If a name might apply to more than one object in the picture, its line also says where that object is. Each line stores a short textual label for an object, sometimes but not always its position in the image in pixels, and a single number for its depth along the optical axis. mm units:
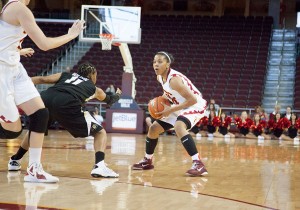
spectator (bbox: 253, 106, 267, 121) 14875
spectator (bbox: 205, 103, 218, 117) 15195
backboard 15258
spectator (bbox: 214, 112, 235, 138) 14780
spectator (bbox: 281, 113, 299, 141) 14414
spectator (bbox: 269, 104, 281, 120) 14865
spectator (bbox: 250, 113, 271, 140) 14578
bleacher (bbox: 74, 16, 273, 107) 18922
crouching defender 5539
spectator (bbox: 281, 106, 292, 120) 14666
